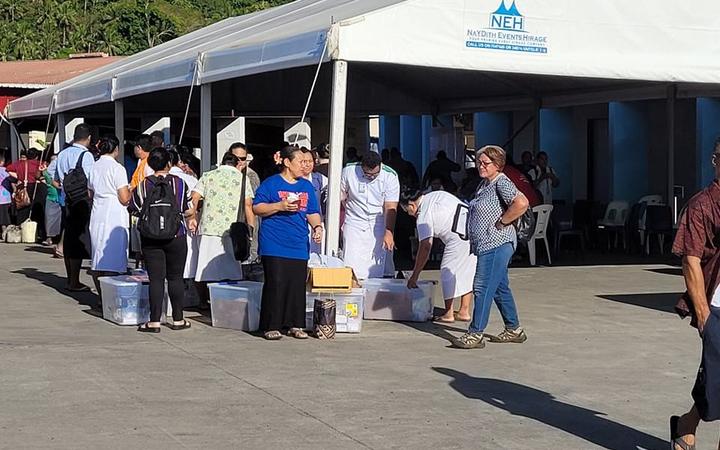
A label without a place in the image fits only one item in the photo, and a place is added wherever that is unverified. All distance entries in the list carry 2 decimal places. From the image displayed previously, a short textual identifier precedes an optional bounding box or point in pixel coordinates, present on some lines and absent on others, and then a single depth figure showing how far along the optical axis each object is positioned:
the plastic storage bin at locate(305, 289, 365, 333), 10.45
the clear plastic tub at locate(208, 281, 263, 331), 10.66
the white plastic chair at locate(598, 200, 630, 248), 19.34
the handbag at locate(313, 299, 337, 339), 10.17
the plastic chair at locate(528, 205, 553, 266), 16.83
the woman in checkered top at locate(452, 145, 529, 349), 9.51
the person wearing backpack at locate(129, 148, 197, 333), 10.21
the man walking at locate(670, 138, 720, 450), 5.73
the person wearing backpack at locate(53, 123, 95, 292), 12.70
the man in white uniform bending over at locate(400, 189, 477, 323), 10.94
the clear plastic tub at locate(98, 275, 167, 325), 10.96
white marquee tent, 11.19
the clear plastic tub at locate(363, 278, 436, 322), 11.33
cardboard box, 10.42
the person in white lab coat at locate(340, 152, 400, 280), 11.64
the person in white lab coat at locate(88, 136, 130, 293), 11.61
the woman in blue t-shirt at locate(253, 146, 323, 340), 9.99
